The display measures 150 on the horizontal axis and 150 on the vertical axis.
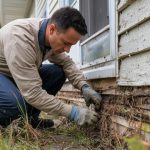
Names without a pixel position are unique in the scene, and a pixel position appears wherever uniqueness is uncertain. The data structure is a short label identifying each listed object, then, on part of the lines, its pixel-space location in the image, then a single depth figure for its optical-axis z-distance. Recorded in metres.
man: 2.29
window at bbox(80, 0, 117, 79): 2.29
